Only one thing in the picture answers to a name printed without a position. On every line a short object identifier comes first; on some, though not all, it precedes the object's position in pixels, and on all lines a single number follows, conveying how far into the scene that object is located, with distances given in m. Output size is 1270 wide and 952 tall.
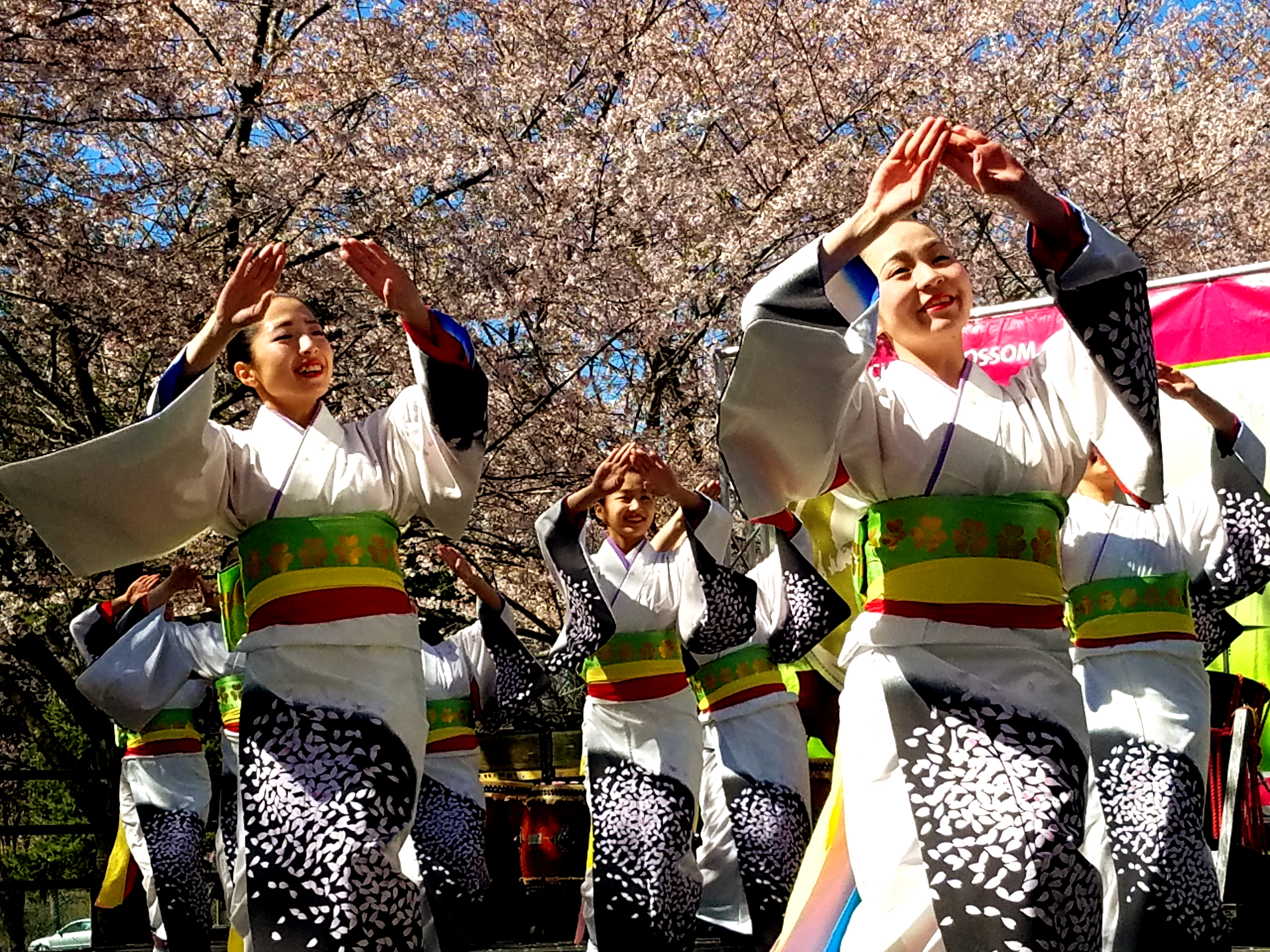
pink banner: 6.79
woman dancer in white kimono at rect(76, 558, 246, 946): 8.09
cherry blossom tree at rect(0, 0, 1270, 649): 9.09
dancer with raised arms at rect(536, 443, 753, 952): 5.95
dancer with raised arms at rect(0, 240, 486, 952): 3.74
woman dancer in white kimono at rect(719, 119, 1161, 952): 2.95
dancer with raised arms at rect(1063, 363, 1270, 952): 5.00
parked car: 14.62
